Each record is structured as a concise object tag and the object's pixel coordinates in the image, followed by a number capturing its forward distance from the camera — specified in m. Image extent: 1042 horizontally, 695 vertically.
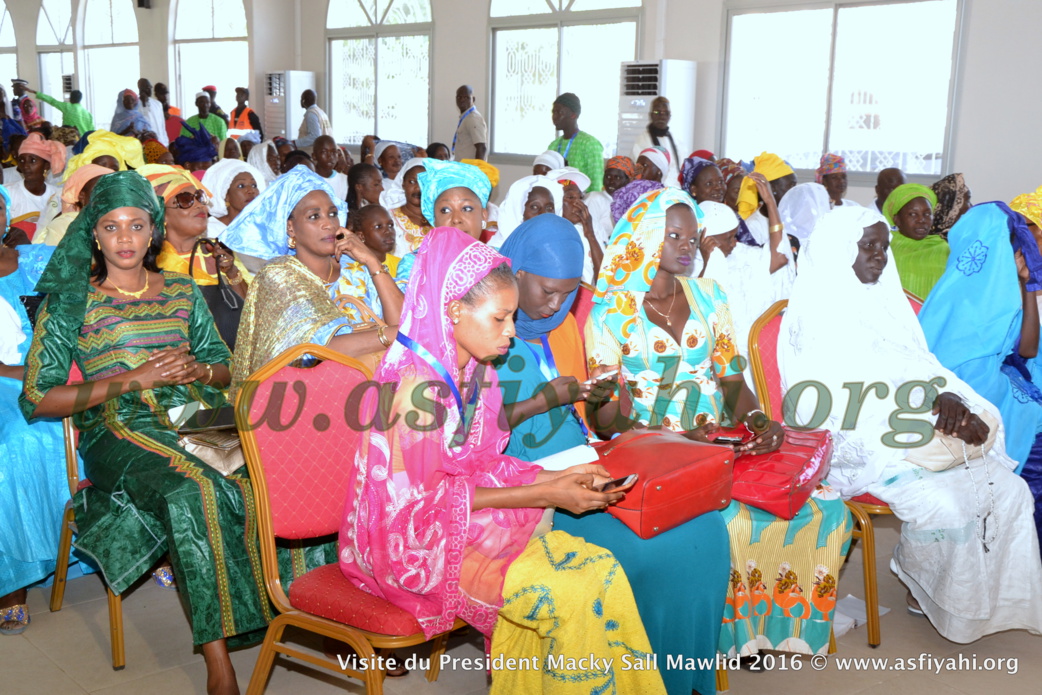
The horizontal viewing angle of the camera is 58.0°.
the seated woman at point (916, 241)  4.36
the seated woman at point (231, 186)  4.98
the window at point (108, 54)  18.81
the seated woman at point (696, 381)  2.74
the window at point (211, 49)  16.31
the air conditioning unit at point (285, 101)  15.18
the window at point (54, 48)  20.14
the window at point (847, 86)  9.00
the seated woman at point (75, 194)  4.10
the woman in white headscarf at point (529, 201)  4.96
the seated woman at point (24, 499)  2.95
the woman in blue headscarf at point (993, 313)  3.47
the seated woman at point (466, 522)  2.01
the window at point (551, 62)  11.48
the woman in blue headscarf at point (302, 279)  2.98
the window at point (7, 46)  21.91
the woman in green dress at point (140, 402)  2.54
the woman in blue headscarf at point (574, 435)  2.35
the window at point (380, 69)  13.85
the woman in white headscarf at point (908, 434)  3.00
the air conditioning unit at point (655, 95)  10.34
